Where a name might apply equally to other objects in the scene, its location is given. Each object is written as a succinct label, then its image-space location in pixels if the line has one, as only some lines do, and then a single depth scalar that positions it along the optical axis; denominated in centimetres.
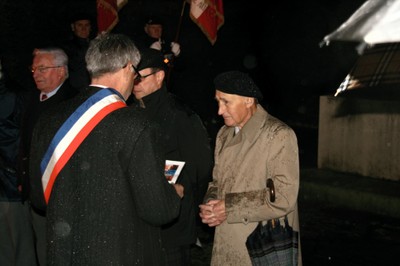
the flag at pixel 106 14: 949
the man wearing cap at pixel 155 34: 909
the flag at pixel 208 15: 900
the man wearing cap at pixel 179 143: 402
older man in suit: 510
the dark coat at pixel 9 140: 514
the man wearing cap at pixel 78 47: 782
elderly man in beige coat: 360
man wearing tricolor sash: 290
